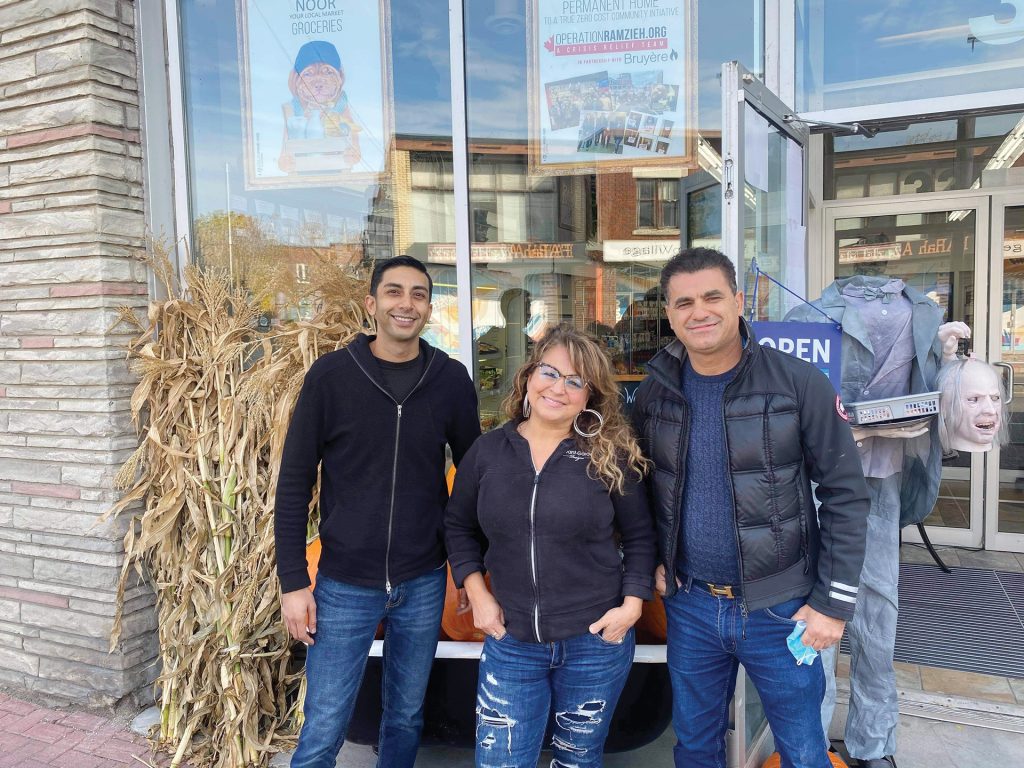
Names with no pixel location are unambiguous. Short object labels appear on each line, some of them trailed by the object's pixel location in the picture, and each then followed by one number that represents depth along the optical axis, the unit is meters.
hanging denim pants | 2.71
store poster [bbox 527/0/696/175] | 3.47
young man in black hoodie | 2.28
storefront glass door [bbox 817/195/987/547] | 5.15
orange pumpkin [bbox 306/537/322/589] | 2.88
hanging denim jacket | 2.63
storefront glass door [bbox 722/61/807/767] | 2.43
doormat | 3.69
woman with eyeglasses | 2.03
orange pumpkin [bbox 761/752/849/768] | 2.61
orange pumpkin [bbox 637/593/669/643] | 2.86
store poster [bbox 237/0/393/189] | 3.68
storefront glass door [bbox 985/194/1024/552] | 5.05
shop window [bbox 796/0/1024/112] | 3.55
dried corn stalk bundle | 3.14
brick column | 3.33
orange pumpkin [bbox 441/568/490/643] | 2.89
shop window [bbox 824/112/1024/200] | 4.97
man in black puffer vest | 1.96
